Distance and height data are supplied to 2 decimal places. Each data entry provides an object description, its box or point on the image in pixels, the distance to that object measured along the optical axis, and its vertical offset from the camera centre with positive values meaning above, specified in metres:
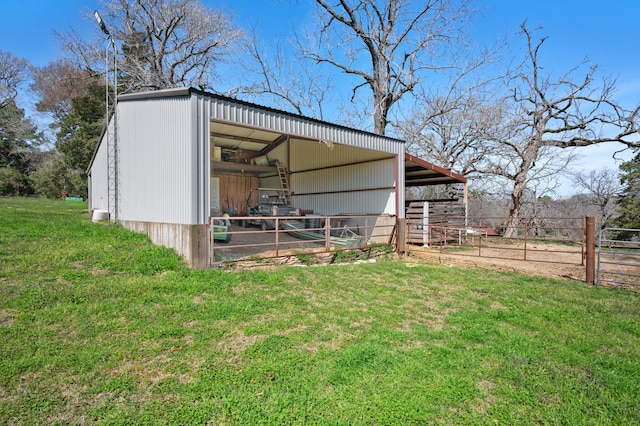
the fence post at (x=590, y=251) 6.76 -0.85
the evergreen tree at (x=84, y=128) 25.16 +6.38
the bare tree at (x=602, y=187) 22.41 +1.62
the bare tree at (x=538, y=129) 17.11 +4.37
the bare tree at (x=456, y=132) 18.94 +4.74
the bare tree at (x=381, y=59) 18.31 +8.77
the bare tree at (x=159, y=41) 19.94 +10.62
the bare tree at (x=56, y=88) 28.88 +10.91
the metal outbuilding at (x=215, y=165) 6.65 +1.51
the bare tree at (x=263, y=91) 21.11 +7.72
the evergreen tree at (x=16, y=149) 26.53 +5.39
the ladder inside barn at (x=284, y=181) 15.98 +1.39
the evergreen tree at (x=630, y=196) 18.08 +0.82
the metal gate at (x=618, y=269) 6.66 -1.51
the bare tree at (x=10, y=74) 28.67 +12.07
